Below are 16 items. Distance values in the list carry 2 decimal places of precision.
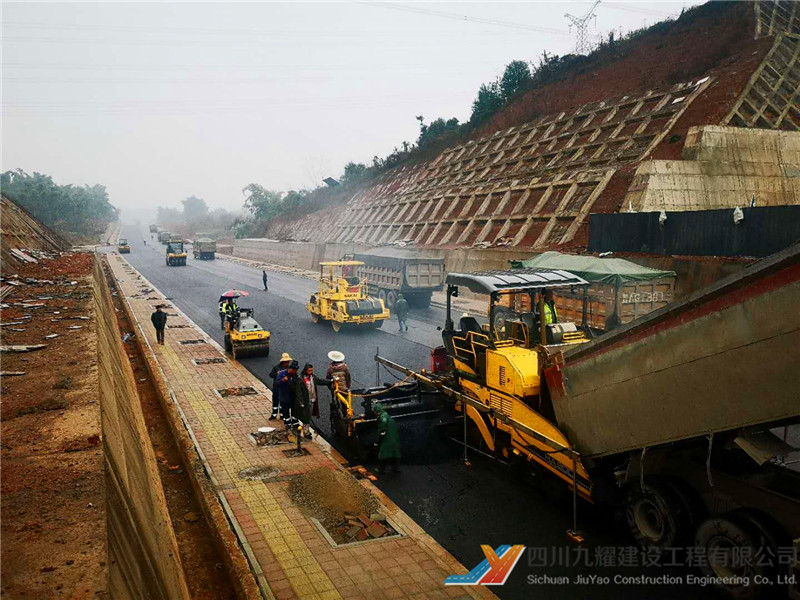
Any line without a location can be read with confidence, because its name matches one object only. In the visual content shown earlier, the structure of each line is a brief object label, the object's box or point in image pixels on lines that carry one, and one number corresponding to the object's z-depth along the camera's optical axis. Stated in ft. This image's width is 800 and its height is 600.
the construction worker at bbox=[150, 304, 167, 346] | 59.41
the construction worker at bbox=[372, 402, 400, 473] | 30.58
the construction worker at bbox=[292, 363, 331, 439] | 33.99
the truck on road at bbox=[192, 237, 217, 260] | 203.82
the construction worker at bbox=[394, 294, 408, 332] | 69.26
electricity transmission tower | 186.45
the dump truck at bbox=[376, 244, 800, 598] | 16.85
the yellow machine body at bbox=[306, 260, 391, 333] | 69.77
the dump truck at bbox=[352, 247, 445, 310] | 86.17
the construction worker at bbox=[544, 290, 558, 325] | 29.84
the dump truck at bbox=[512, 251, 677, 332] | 57.16
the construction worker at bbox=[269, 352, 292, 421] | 36.22
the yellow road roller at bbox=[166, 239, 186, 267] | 168.04
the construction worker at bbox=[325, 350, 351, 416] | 34.78
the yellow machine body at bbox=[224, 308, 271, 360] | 55.57
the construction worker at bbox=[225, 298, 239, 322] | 60.64
